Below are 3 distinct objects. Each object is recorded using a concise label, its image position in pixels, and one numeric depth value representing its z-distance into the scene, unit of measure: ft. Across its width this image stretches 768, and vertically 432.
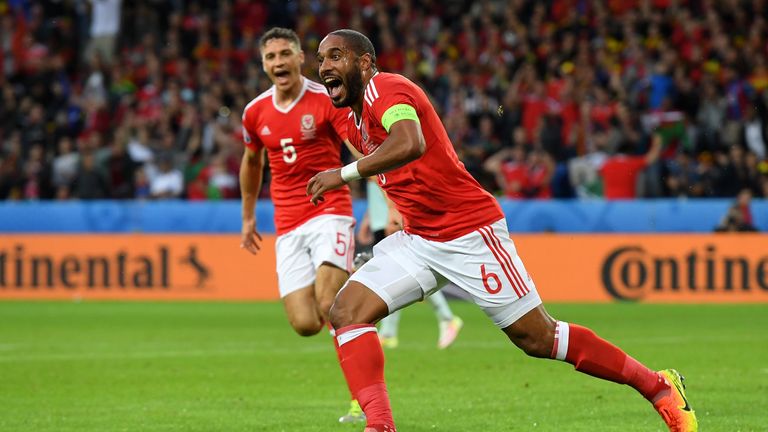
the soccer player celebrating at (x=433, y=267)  43.45
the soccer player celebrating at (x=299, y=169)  59.93
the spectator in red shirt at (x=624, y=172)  131.64
